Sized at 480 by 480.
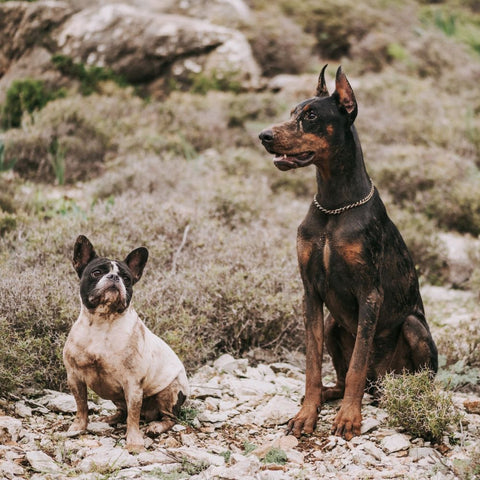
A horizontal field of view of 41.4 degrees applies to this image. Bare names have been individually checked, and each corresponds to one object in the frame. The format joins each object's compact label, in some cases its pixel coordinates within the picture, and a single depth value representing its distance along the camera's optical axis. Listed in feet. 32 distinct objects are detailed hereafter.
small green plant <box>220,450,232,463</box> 11.01
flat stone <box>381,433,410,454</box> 11.27
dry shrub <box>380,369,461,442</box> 11.31
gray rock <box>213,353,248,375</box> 15.34
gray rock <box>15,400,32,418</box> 12.29
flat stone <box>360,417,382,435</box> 11.82
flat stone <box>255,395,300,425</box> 12.90
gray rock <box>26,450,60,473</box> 10.05
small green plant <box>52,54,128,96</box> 40.50
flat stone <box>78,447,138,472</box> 10.09
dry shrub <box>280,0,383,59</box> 55.72
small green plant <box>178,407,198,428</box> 12.43
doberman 11.49
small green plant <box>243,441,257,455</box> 11.44
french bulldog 10.78
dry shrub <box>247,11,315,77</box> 48.98
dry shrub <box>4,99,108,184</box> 29.84
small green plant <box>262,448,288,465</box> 10.75
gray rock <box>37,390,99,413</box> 12.67
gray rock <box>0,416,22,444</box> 11.10
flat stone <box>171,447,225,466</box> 10.78
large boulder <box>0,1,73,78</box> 41.09
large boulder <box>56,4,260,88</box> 41.93
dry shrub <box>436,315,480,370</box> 16.20
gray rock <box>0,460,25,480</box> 9.78
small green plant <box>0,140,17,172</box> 26.50
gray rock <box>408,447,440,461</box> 10.91
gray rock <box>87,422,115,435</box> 11.57
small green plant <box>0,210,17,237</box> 21.09
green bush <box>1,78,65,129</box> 35.50
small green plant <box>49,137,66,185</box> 28.33
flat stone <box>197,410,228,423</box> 12.83
